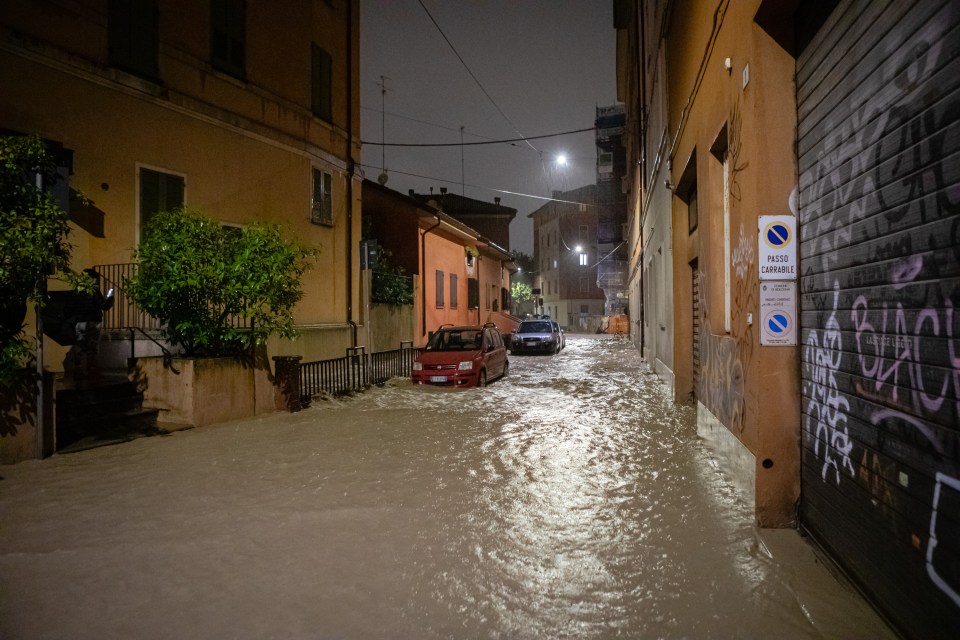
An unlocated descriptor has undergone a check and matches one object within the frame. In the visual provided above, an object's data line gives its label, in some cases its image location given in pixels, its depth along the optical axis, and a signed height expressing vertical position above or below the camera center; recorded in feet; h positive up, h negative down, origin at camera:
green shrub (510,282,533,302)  215.10 +11.01
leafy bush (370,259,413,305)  58.65 +4.00
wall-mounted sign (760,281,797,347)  13.64 +0.11
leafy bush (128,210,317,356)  26.50 +2.18
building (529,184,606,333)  207.31 +23.49
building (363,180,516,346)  67.87 +9.72
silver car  79.41 -2.84
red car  40.52 -2.98
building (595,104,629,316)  120.26 +27.94
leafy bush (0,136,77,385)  18.58 +3.04
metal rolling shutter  7.88 +0.24
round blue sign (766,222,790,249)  13.71 +2.16
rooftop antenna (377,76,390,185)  82.35 +22.31
